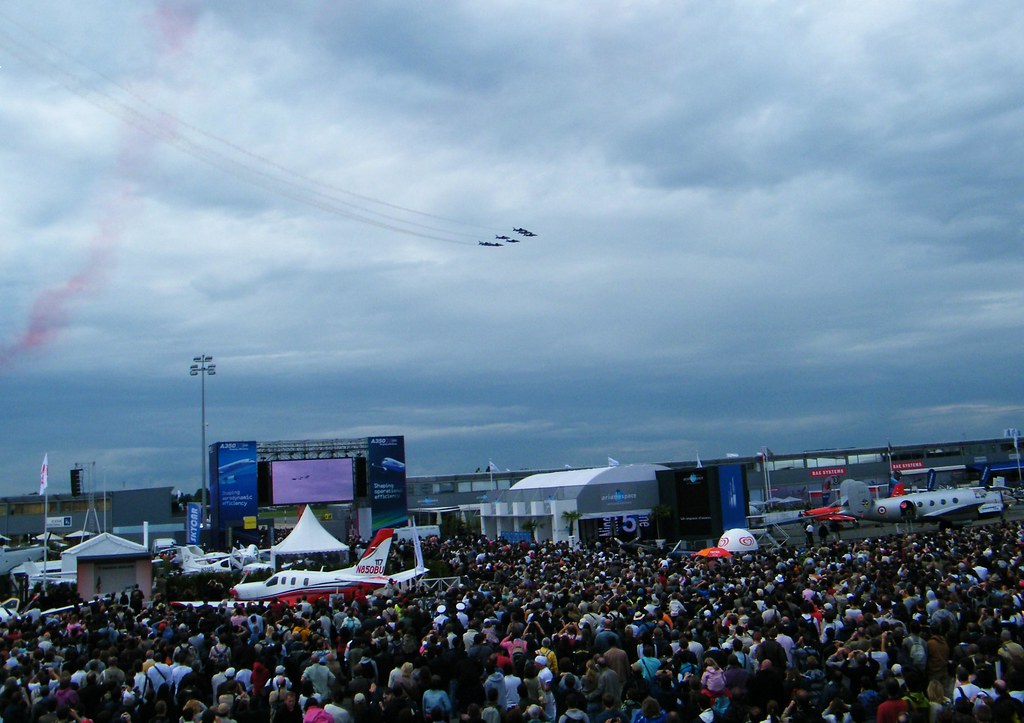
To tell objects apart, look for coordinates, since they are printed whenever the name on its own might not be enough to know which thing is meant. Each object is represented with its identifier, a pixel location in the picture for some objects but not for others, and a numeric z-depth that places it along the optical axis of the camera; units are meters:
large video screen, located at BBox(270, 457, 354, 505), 51.19
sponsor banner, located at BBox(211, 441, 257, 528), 49.50
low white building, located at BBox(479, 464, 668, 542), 46.72
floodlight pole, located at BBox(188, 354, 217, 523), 57.53
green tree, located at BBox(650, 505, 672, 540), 46.88
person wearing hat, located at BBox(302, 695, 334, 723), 8.58
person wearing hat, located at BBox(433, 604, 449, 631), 14.34
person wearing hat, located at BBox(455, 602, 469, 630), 15.29
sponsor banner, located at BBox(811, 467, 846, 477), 90.12
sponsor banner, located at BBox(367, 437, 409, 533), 52.41
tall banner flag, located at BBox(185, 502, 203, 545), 45.78
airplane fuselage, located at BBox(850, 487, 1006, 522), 45.72
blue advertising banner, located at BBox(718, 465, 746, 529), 45.69
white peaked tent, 37.31
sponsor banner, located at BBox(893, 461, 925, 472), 95.50
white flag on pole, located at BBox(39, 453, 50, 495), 44.38
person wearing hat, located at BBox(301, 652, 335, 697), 10.88
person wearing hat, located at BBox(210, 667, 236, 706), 10.69
